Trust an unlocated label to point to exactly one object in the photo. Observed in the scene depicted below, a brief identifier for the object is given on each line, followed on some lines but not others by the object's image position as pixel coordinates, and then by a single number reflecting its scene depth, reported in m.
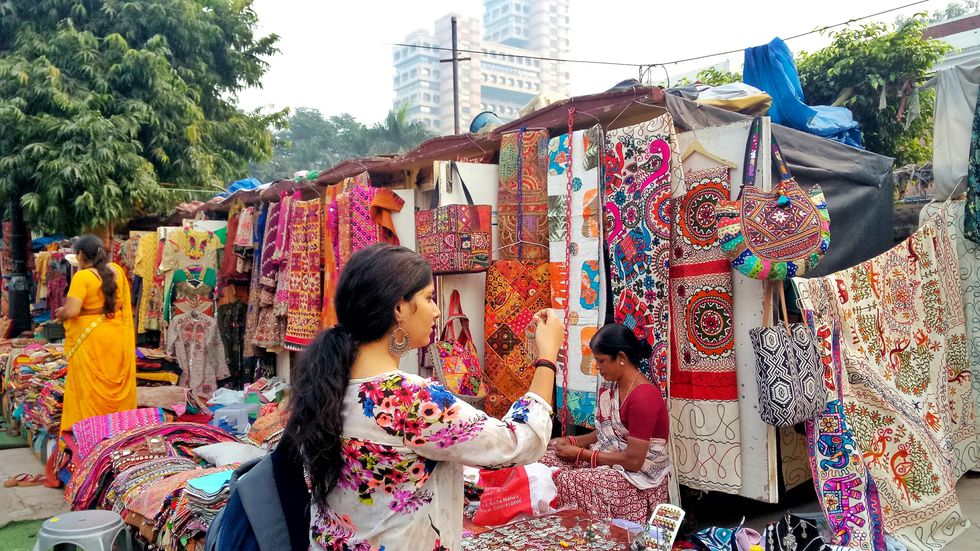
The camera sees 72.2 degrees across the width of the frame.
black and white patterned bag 2.75
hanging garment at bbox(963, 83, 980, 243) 4.04
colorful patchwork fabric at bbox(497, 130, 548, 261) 3.69
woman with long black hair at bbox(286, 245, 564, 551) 1.49
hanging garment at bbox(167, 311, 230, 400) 6.80
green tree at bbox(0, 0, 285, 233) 9.20
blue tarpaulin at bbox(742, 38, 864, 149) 4.54
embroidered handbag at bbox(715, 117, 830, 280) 2.79
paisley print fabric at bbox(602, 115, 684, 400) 3.08
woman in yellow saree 4.96
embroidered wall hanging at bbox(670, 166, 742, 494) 3.07
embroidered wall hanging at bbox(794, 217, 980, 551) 3.24
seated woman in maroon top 3.03
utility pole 13.26
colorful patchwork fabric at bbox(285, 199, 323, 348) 5.32
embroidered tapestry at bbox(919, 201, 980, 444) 4.23
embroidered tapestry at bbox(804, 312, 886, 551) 2.90
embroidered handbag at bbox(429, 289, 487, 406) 3.73
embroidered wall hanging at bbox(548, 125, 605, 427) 3.32
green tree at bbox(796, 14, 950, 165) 7.32
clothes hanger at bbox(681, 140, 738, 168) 3.08
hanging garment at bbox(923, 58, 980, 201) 4.40
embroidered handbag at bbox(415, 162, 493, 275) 3.74
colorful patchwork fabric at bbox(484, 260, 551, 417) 3.71
